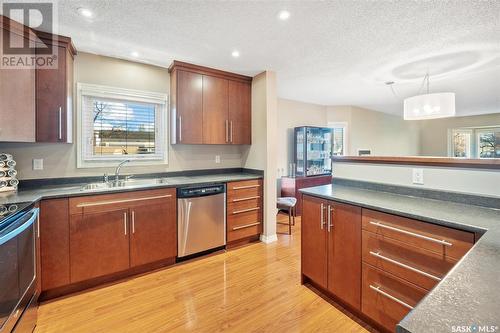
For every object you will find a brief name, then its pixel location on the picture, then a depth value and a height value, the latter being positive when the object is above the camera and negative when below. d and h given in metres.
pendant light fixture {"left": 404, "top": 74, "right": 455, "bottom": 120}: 2.87 +0.76
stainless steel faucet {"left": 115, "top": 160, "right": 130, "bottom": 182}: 2.73 -0.07
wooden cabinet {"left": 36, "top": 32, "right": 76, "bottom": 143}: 2.16 +0.68
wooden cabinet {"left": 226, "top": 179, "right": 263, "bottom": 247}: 3.03 -0.65
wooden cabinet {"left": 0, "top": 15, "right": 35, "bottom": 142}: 1.88 +0.61
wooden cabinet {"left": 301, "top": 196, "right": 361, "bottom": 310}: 1.70 -0.69
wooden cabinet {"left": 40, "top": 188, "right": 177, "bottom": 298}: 2.00 -0.70
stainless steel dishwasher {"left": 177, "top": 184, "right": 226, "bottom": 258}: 2.64 -0.66
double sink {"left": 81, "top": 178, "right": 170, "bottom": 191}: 2.46 -0.21
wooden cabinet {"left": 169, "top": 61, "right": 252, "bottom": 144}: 2.99 +0.84
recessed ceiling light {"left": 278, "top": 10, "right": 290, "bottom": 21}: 1.88 +1.27
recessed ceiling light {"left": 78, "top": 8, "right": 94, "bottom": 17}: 1.83 +1.27
